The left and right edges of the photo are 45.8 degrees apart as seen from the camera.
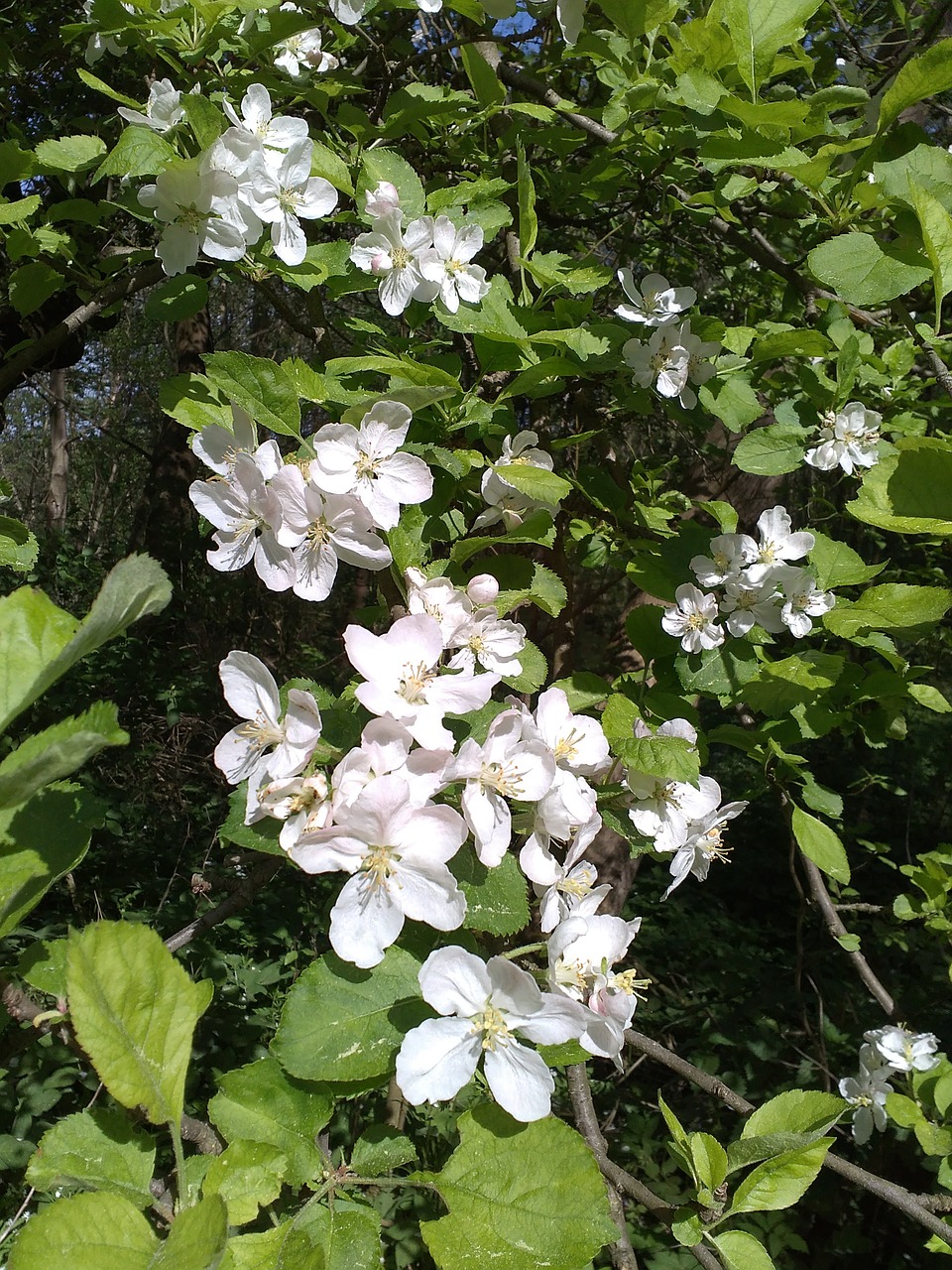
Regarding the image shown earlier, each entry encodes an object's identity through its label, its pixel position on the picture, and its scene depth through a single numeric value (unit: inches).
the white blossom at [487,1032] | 10.3
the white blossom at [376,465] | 12.3
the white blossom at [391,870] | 10.5
